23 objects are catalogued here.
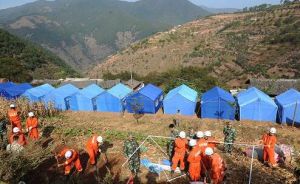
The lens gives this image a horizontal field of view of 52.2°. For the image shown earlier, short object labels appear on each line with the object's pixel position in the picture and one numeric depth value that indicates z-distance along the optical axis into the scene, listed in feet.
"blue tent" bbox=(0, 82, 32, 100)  86.53
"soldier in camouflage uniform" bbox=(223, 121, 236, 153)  41.91
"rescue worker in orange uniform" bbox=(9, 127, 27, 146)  42.28
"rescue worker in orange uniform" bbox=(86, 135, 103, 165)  37.04
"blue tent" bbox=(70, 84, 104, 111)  78.38
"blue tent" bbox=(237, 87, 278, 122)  65.46
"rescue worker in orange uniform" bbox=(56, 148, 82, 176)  34.02
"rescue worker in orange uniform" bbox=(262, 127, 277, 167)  37.58
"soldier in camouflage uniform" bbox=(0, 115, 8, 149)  46.37
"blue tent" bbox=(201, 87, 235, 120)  67.77
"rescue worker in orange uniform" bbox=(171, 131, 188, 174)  36.32
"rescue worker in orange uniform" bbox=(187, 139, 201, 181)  33.30
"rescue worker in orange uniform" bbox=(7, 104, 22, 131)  49.26
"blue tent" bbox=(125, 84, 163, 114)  74.23
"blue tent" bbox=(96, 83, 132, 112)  76.74
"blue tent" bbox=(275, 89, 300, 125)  62.80
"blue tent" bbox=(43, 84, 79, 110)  79.92
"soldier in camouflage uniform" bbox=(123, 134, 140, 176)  37.52
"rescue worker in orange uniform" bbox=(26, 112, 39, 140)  47.65
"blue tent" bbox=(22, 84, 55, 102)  81.76
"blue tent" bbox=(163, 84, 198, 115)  72.13
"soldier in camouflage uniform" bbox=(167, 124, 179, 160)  41.39
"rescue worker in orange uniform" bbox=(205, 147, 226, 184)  30.76
